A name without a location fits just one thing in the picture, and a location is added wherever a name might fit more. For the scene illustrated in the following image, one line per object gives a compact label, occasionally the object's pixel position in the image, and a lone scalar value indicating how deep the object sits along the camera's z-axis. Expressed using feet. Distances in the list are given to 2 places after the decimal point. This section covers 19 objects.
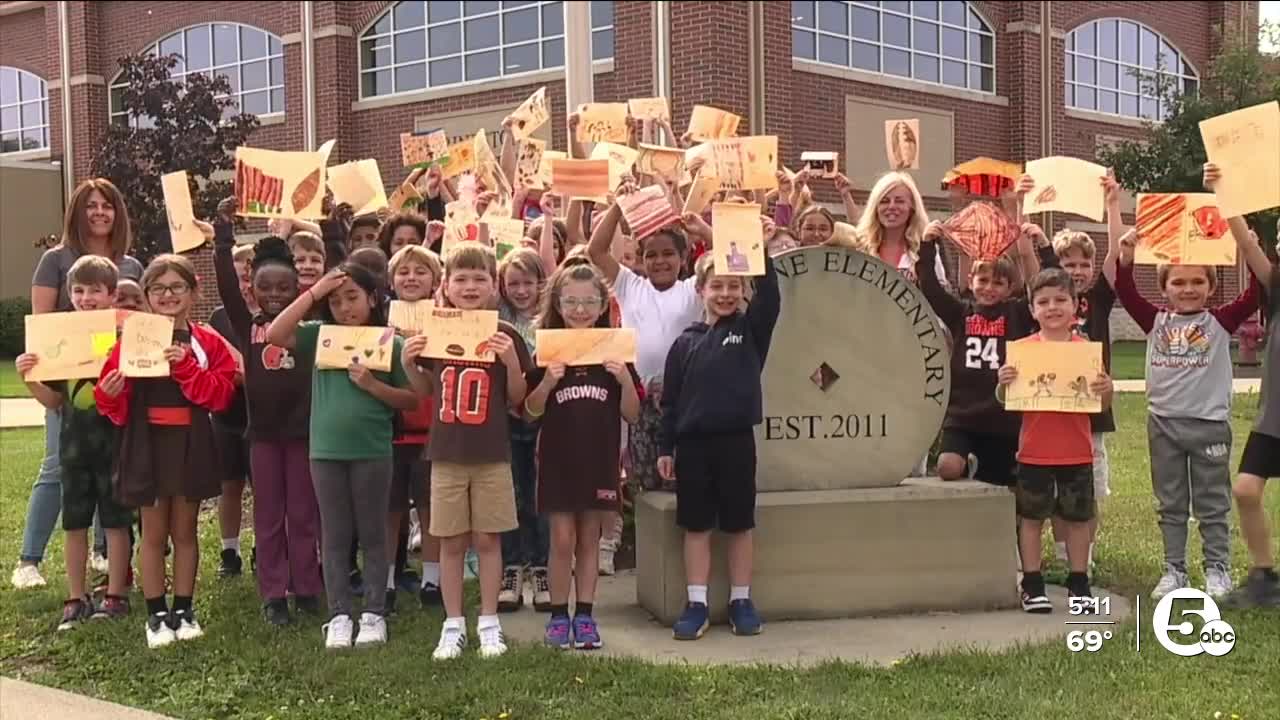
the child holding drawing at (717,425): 15.48
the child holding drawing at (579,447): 15.12
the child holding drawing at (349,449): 15.61
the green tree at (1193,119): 59.31
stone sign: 17.44
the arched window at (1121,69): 79.25
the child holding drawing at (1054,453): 16.47
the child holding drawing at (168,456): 15.89
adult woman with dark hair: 18.02
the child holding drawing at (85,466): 16.44
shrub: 85.97
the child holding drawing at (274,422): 16.56
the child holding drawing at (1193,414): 16.88
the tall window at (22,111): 92.48
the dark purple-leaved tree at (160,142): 66.28
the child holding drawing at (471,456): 14.84
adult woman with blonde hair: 19.27
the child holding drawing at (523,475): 17.21
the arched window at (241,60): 77.30
